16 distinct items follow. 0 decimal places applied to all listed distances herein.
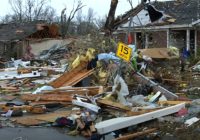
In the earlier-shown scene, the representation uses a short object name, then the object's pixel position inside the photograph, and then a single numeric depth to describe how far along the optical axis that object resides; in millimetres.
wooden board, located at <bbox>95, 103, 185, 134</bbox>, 6531
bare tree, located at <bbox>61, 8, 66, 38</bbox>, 43951
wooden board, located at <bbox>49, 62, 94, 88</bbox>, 11546
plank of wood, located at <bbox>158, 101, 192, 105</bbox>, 8751
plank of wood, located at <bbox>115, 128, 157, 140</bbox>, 6233
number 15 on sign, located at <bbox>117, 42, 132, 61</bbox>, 8782
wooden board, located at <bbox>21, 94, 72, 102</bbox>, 9512
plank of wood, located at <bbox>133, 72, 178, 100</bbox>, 9964
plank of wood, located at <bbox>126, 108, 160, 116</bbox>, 7521
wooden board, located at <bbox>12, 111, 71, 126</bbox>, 7792
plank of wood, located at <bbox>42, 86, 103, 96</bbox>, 10043
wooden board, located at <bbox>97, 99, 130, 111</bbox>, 8270
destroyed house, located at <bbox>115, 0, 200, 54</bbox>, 23303
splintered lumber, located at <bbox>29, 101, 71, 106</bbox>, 9369
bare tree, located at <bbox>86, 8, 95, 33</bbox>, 73426
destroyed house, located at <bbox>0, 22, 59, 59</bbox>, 31417
